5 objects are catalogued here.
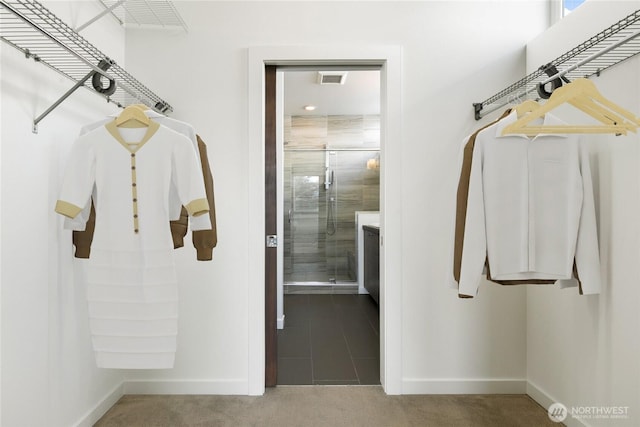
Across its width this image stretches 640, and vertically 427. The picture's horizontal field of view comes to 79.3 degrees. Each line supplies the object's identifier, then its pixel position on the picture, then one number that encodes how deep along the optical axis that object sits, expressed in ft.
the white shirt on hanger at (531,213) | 5.52
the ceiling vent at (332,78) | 12.89
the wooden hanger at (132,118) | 5.16
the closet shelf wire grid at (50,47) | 4.56
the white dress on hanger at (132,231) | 5.01
